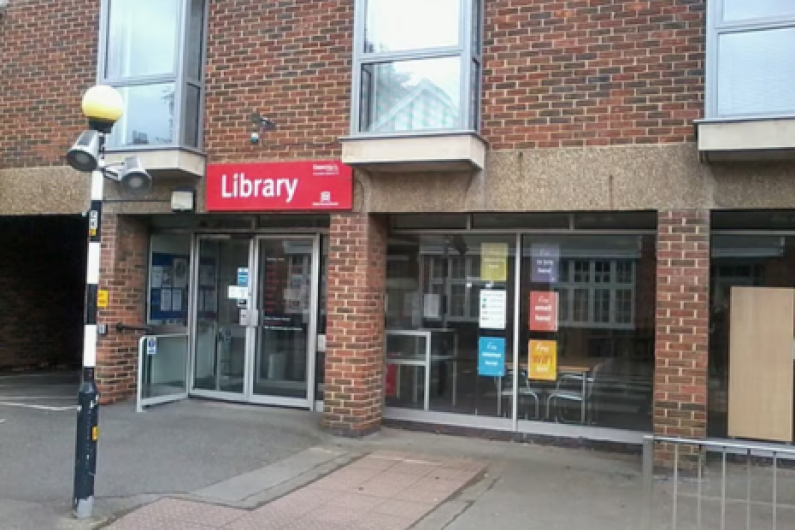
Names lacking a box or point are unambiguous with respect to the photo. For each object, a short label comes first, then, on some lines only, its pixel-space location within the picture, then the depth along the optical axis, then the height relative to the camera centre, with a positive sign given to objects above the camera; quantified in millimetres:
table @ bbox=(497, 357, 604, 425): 8273 -656
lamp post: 5551 +486
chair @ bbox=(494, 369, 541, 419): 8430 -926
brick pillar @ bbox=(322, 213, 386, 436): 8234 -287
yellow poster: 8594 +485
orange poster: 8359 -594
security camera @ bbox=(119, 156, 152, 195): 5773 +890
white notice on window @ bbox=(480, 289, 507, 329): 8578 -53
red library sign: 8336 +1263
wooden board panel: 7305 -484
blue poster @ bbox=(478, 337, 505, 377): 8555 -595
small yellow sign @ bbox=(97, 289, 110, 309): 9406 -90
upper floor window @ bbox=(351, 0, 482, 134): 7703 +2477
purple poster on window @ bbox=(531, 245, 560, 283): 8383 +483
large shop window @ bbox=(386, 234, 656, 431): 8133 -242
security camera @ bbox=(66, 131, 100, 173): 5492 +998
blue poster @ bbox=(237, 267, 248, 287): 9938 +246
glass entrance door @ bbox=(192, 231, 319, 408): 9656 -300
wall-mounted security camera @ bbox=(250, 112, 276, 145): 8703 +1995
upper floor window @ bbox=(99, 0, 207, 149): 9000 +2777
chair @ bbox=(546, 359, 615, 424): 8242 -924
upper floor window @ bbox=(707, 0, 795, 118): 6672 +2288
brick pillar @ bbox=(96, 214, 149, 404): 9562 -88
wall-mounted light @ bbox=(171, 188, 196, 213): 9023 +1119
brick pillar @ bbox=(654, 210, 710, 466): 6945 -162
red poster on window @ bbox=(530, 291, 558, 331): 8367 -49
